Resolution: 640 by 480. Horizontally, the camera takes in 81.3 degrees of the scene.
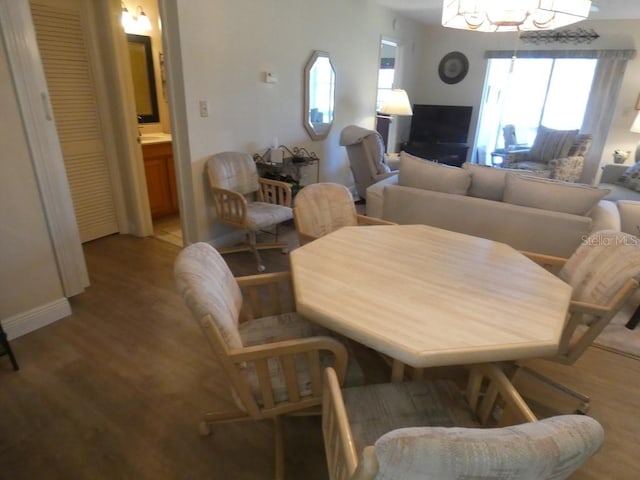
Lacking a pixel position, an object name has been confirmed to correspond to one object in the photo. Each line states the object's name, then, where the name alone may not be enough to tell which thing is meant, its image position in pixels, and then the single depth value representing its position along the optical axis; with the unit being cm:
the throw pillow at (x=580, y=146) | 530
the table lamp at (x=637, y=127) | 473
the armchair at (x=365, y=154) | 424
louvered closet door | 279
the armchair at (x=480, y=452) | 63
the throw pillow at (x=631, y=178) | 400
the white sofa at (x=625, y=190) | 283
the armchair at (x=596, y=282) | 143
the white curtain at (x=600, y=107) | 533
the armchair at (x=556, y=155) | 518
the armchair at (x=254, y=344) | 114
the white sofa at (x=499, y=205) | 233
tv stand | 613
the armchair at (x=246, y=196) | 296
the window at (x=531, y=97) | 571
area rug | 223
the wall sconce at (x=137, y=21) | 362
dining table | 112
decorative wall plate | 626
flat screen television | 610
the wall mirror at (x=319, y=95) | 394
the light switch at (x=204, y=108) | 294
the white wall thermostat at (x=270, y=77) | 343
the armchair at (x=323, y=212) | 213
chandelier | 168
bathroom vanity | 363
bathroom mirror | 376
